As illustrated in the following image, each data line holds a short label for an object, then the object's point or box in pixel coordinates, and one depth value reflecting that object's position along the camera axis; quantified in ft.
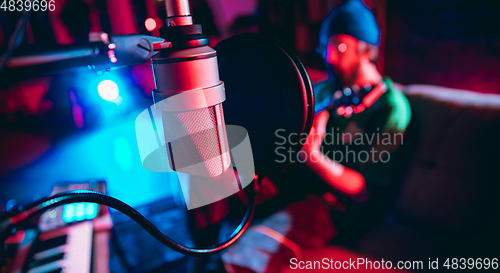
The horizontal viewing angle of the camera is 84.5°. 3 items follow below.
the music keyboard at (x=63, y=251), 2.99
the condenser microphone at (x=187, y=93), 1.13
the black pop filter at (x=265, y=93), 1.42
